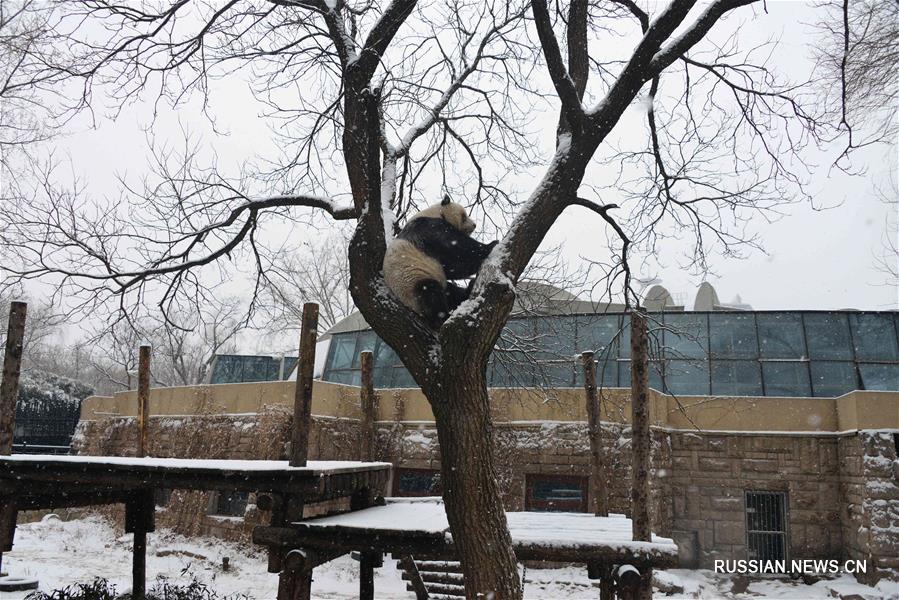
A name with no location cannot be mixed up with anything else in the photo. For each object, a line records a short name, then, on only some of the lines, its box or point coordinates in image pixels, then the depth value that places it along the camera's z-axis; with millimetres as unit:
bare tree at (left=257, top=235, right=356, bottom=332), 30406
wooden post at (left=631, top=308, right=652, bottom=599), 5691
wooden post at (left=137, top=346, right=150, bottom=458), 9016
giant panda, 4840
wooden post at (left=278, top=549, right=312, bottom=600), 5461
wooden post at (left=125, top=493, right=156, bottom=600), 8789
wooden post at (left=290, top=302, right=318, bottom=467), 5949
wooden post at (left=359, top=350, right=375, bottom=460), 8750
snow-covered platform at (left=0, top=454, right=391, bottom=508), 5531
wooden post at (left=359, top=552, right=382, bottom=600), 7598
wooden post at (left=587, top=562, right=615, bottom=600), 5758
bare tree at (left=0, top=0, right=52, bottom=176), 5580
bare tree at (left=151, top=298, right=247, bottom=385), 35222
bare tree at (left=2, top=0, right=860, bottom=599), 4105
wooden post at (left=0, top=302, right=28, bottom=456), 7168
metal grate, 12292
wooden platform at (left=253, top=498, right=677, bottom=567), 5336
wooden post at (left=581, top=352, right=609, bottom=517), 8445
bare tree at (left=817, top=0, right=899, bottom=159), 8633
